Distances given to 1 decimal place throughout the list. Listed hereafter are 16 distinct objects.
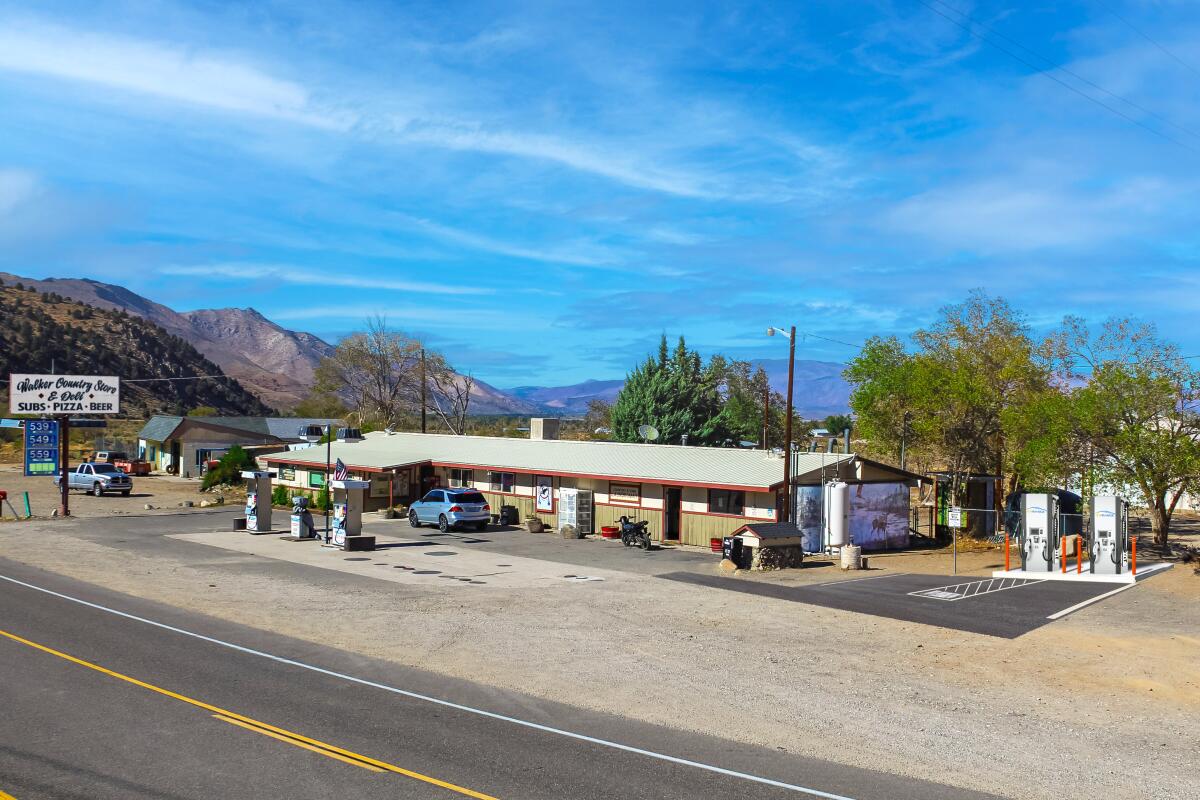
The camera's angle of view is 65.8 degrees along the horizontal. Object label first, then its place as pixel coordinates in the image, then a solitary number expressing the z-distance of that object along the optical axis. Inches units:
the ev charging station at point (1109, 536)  1035.9
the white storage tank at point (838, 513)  1301.7
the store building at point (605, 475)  1353.3
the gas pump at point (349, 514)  1259.8
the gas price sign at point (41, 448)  1679.4
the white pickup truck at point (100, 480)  2142.0
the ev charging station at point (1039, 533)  1082.7
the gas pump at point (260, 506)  1445.6
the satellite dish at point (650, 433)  1965.1
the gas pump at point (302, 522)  1385.3
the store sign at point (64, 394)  1616.6
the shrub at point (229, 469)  2234.3
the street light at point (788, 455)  1226.8
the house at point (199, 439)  2842.0
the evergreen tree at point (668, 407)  2623.0
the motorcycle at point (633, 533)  1369.3
